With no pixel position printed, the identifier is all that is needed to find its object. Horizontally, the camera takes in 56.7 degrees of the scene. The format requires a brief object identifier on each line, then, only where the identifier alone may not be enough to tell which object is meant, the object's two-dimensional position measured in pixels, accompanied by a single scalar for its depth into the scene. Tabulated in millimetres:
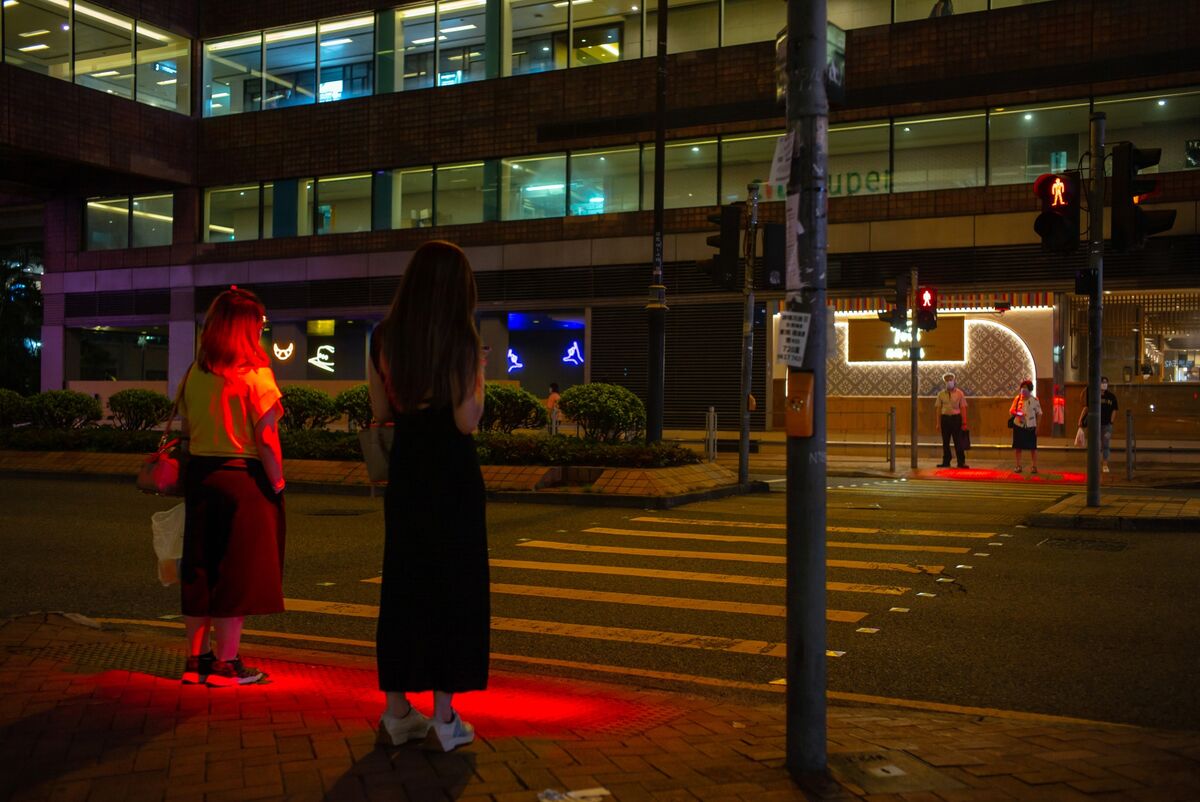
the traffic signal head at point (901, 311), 22109
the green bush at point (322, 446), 18438
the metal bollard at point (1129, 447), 19438
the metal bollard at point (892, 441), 21344
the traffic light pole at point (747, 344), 17312
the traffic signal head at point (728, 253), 15562
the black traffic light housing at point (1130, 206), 12516
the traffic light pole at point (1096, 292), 13969
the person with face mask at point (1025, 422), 21016
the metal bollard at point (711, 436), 20022
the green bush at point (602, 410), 17984
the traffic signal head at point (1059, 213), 12742
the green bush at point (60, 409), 22531
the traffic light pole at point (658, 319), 17672
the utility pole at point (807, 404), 4145
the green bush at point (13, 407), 22922
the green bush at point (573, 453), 16500
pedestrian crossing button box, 4164
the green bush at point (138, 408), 22203
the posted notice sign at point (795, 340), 4184
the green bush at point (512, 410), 18609
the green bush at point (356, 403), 19438
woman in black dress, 4324
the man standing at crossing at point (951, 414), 22500
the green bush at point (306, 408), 20594
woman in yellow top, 5391
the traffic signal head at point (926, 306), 21906
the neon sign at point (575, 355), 33969
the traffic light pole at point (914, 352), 21703
